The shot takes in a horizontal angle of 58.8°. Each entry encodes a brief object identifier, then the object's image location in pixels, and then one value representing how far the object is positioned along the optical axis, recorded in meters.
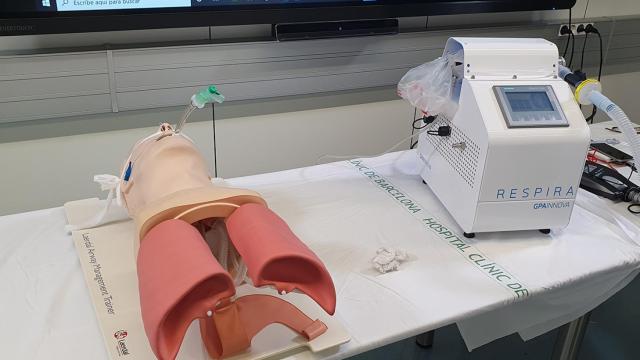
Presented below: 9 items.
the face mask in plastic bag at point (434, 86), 1.47
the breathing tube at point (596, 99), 1.39
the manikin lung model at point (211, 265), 0.85
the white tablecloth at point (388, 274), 1.09
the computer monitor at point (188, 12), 1.70
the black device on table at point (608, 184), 1.61
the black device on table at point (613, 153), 1.85
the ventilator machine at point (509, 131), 1.30
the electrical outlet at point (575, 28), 2.66
